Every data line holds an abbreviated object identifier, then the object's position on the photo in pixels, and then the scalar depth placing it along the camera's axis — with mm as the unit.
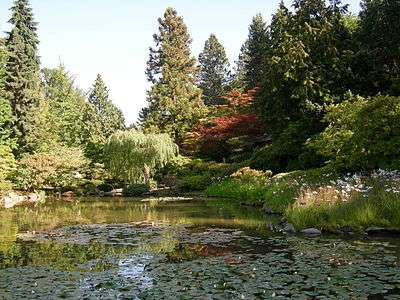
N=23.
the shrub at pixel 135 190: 33188
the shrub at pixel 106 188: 37688
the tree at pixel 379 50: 23562
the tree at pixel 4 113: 33062
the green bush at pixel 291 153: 24938
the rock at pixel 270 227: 13791
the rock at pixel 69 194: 34719
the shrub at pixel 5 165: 28094
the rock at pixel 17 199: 26594
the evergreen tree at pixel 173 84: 44375
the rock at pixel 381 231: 11797
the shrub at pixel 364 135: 15922
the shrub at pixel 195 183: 34000
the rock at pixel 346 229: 12477
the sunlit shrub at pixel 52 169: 33562
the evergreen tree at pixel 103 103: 59844
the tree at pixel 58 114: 40597
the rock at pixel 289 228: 13234
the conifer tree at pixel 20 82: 38719
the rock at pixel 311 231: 12711
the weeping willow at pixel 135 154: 34875
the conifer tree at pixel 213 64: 75375
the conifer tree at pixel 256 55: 45219
